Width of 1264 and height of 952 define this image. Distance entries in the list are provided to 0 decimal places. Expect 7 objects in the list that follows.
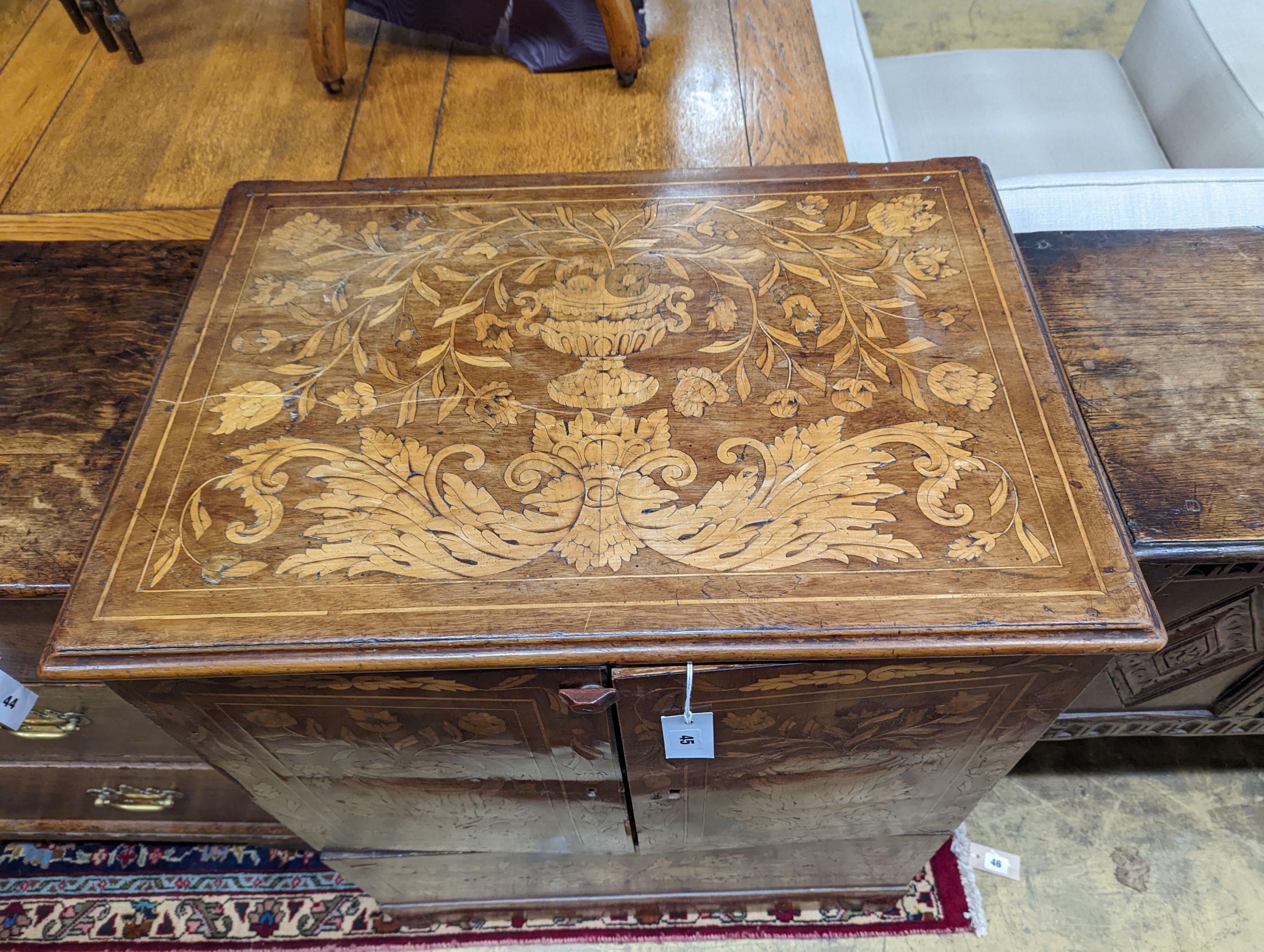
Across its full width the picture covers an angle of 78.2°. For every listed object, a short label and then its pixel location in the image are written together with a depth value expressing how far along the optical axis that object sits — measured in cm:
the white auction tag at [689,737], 72
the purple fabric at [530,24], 120
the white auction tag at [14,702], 81
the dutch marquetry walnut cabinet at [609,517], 62
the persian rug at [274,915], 123
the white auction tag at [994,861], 126
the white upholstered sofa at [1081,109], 104
